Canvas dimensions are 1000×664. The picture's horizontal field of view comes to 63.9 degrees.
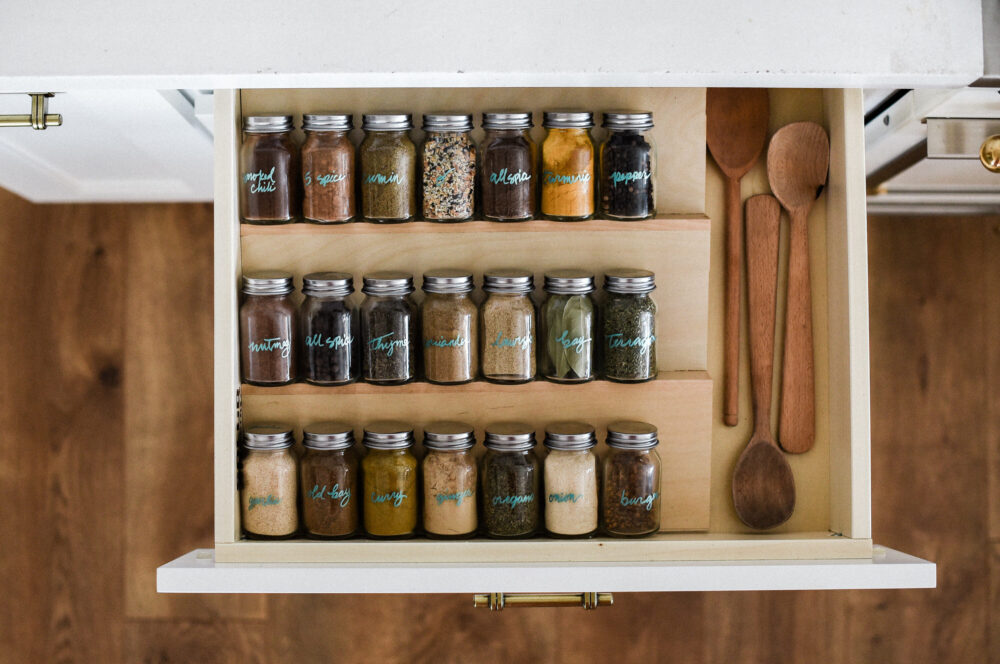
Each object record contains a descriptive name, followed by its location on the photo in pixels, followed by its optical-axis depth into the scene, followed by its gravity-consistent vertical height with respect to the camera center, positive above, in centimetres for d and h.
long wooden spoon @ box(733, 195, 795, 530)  111 -9
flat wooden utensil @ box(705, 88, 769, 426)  111 +27
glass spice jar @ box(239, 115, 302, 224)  104 +22
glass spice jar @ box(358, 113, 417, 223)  103 +22
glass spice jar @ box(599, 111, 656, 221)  103 +22
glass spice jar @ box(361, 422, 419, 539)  102 -19
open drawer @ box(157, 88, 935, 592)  98 -8
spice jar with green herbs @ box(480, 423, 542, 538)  103 -20
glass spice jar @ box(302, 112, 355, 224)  103 +22
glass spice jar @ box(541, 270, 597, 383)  103 +1
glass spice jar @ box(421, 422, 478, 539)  102 -19
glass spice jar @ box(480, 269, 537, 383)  103 +1
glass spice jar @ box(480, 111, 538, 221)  103 +21
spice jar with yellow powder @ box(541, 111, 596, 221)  103 +21
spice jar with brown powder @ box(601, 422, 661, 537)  103 -20
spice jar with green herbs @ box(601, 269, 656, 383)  103 +1
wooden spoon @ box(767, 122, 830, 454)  109 +10
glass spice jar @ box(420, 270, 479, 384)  103 +1
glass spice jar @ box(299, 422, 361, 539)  103 -19
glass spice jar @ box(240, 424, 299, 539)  103 -19
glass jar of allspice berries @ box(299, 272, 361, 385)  104 +1
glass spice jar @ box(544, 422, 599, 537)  102 -19
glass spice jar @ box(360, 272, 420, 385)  104 +0
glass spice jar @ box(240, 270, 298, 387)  103 +1
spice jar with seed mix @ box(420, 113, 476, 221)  104 +21
